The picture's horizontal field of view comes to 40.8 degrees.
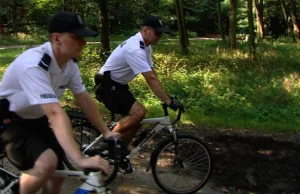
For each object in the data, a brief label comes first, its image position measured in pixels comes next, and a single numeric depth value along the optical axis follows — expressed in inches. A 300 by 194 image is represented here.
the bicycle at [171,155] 194.5
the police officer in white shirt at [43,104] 104.3
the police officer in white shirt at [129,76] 185.6
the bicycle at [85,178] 100.9
